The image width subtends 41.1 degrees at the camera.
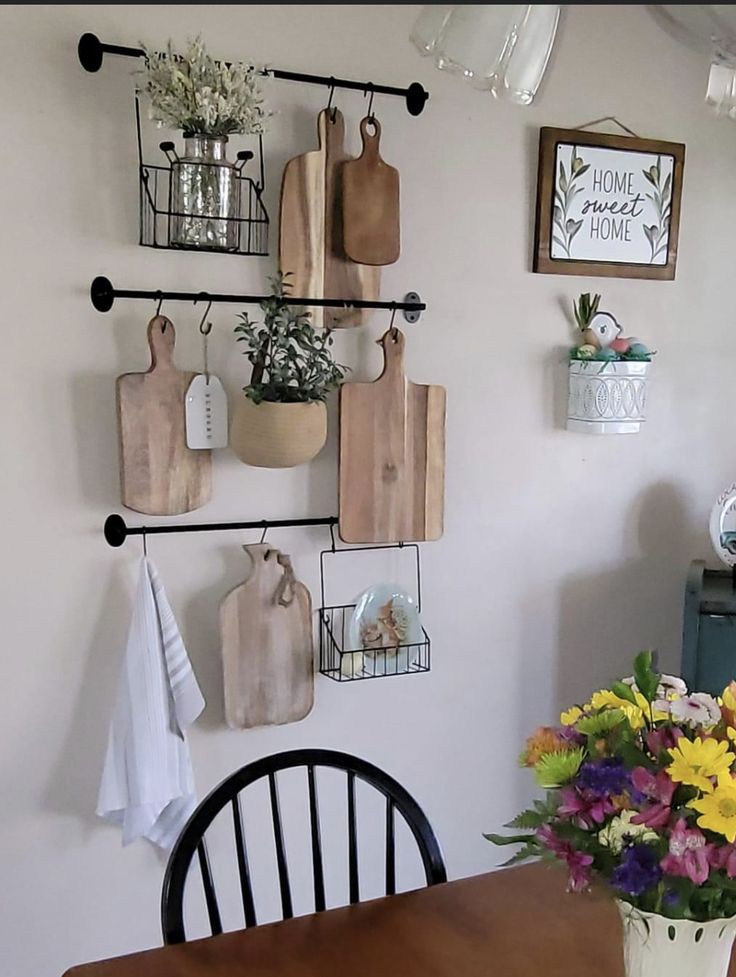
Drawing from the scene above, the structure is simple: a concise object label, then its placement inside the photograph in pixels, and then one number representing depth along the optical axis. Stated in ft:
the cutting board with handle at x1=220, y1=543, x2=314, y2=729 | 6.48
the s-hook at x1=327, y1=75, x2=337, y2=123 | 6.38
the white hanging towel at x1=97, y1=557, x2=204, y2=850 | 6.13
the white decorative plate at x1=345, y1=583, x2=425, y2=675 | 6.93
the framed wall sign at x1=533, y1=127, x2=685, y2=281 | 7.20
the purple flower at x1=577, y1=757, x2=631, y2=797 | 3.22
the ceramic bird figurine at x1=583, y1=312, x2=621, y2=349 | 7.37
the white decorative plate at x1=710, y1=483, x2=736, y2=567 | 7.53
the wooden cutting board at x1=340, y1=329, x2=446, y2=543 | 6.70
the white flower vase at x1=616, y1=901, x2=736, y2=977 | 3.30
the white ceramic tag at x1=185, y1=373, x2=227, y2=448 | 6.21
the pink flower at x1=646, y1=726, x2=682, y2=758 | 3.29
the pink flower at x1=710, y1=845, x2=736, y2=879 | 3.07
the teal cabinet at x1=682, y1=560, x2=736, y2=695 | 7.02
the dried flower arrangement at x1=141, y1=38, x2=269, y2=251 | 5.57
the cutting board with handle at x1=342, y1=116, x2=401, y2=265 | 6.42
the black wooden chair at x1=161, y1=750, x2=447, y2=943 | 4.72
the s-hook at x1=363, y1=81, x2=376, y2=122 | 6.49
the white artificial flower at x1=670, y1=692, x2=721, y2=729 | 3.37
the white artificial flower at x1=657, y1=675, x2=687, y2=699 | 3.58
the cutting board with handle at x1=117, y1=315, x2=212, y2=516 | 6.07
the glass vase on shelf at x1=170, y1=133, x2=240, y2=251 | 5.81
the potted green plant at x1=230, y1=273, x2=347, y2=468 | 6.07
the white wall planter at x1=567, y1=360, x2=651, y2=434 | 7.27
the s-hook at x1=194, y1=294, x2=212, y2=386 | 6.32
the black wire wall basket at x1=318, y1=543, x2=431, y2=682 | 6.89
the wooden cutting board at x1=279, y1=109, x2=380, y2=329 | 6.33
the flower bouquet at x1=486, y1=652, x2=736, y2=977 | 3.10
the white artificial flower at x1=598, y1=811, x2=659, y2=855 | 3.15
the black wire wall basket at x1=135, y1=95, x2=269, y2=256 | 5.84
